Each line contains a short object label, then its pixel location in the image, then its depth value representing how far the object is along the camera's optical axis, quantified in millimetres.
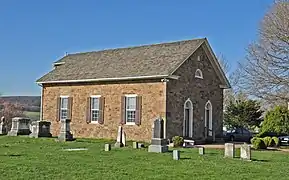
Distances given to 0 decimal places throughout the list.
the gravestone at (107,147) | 19906
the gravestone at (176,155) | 16422
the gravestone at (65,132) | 26586
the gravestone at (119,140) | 22195
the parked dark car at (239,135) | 36369
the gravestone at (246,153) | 17234
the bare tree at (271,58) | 29500
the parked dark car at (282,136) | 31431
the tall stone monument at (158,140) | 19375
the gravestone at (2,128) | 34022
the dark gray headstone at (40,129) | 29344
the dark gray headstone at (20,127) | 31258
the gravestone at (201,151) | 19262
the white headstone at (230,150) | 17984
